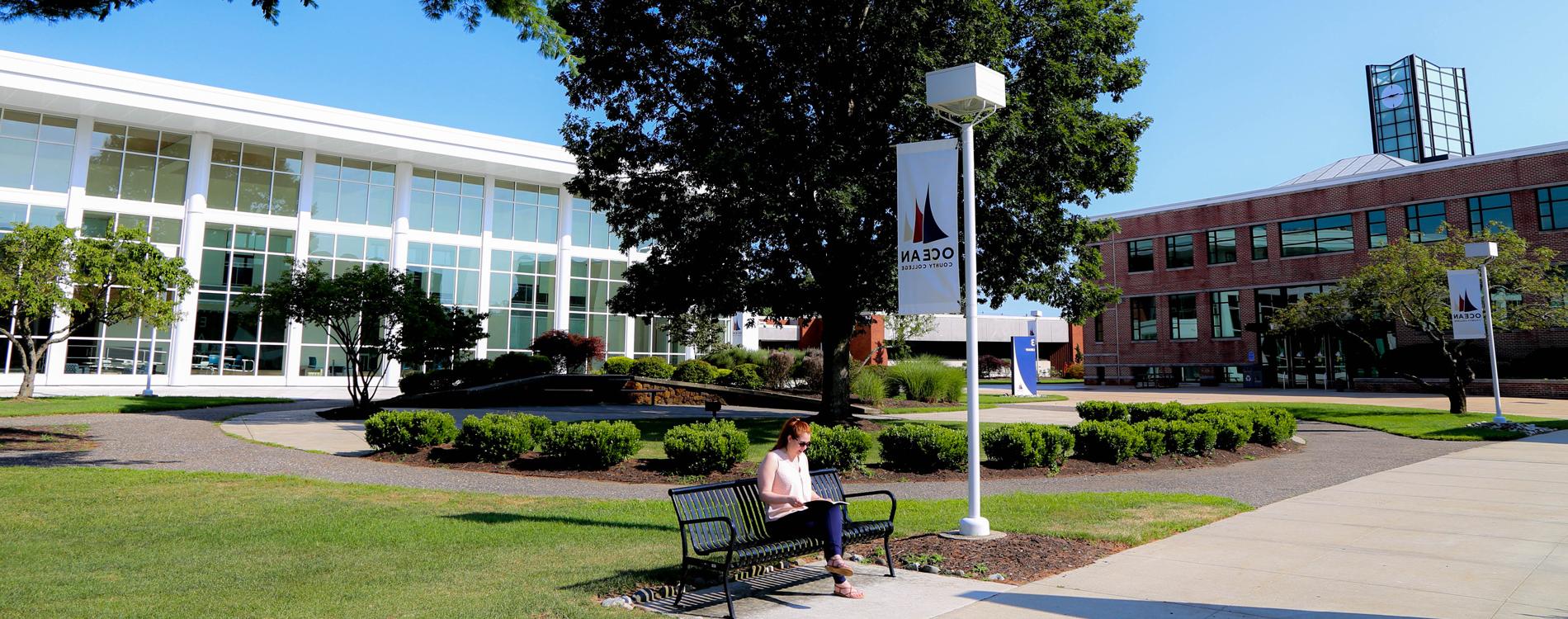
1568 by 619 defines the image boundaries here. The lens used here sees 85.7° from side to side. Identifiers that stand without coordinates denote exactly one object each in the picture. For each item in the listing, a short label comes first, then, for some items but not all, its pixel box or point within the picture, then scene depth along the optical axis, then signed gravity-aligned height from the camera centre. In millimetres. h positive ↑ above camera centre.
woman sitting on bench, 5625 -853
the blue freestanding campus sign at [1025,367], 36094 +477
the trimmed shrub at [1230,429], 14352 -838
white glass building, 30047 +6866
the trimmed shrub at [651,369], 31781 +272
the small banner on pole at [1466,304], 19875 +1844
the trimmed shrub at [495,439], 12555 -950
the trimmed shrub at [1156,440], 13039 -935
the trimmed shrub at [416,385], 27234 -324
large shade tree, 15812 +4704
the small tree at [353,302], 21578 +1859
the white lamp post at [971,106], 7219 +2466
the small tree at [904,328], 34375 +2105
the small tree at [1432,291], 22469 +2462
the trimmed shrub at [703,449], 11531 -991
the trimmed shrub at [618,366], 33375 +407
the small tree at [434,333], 22297 +1153
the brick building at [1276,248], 35312 +6657
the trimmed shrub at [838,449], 11602 -983
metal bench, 5285 -1045
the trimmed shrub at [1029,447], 12102 -977
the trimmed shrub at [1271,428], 15414 -878
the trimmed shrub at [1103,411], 16578 -641
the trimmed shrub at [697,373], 31781 +121
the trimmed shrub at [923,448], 11914 -998
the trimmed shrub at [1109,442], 12719 -949
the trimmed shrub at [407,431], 13344 -892
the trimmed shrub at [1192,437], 13398 -930
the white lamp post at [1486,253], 19094 +2907
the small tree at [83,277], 19000 +2263
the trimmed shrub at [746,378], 30188 -47
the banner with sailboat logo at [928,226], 7309 +1343
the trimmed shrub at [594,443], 11883 -961
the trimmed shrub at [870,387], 27516 -326
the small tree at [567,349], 34531 +1090
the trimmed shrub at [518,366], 29078 +312
